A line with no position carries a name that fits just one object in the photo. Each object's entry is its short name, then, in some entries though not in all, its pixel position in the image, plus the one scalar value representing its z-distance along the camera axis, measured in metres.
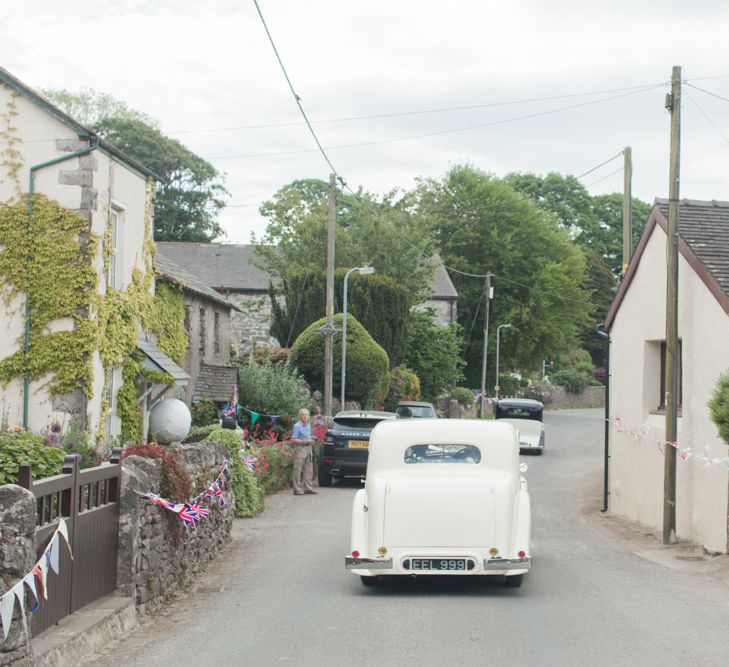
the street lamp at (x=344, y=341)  33.28
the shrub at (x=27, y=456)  7.27
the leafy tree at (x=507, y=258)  66.38
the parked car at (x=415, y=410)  33.53
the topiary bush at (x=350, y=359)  35.44
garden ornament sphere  21.67
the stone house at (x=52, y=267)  18.52
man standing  22.11
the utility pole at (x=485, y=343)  58.53
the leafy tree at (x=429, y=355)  52.19
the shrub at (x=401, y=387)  44.47
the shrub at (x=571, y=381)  79.75
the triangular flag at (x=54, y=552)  6.87
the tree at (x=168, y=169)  67.94
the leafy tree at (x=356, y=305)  43.44
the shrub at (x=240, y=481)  16.41
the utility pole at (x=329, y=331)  30.84
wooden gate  7.23
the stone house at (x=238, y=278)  53.91
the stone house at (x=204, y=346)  31.31
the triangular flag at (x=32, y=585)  6.23
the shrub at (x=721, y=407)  13.08
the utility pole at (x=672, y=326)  16.33
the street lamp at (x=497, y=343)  63.53
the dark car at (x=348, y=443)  23.27
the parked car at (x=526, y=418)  37.31
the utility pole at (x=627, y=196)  23.33
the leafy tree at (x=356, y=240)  49.50
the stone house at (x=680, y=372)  15.78
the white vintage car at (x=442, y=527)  10.23
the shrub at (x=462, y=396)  59.31
